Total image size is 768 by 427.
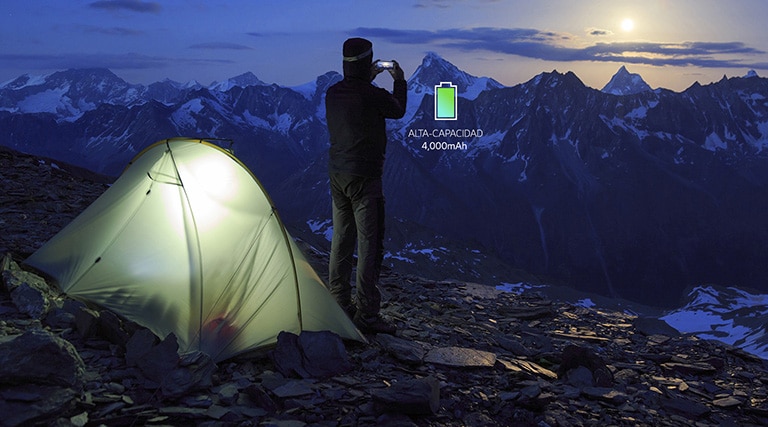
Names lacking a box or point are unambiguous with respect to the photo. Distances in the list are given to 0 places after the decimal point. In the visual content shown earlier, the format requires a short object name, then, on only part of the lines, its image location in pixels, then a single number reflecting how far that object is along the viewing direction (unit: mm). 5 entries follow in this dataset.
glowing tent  8219
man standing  8508
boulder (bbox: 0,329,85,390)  5691
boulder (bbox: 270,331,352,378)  7500
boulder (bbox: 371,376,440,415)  6520
